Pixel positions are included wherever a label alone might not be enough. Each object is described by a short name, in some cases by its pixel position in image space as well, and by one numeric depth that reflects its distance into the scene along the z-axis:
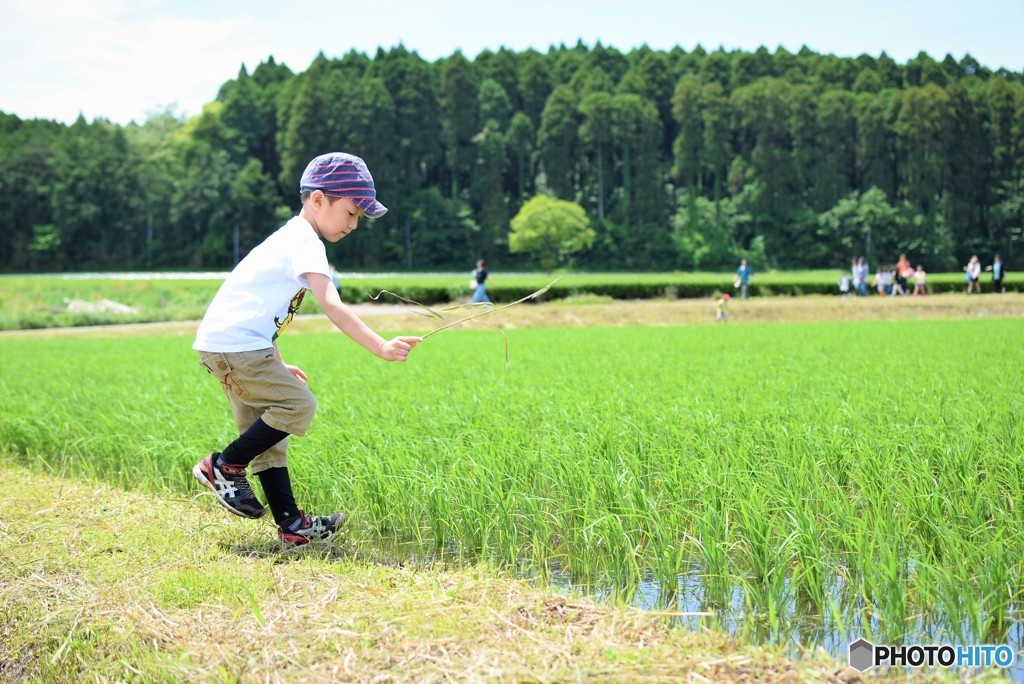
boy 3.45
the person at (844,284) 28.61
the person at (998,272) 26.94
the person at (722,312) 22.83
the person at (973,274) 27.30
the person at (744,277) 27.23
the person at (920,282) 28.42
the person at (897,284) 29.20
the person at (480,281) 21.38
